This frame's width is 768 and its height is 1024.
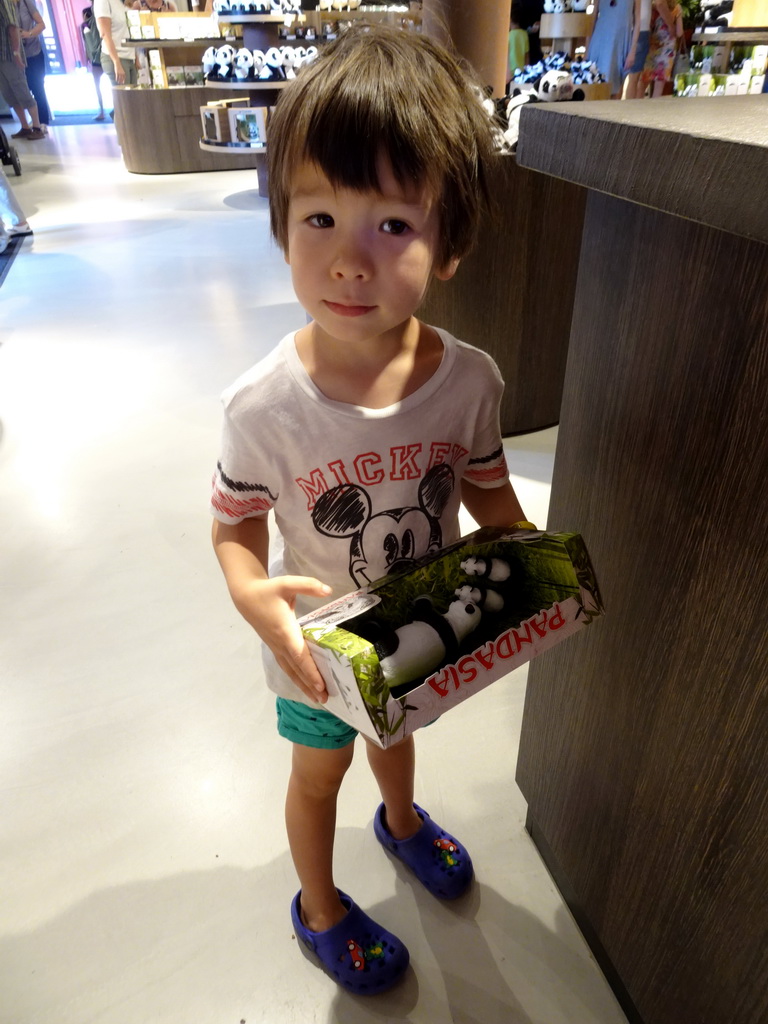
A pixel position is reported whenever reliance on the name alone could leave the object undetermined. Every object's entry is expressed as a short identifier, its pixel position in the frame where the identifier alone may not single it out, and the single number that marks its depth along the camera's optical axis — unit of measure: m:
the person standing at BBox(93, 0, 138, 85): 6.22
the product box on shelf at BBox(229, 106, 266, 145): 3.73
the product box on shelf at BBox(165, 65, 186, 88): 5.48
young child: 0.50
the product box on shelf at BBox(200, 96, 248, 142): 3.86
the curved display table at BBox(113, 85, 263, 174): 5.39
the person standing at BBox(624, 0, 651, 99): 2.59
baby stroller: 4.99
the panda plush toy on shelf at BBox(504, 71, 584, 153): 1.60
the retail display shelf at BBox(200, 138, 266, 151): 3.75
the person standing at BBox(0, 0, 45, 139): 6.18
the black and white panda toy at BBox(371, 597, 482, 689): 0.53
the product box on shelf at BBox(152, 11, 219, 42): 5.40
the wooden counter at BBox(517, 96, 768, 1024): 0.47
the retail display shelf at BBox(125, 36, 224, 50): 5.24
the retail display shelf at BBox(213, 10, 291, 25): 3.63
